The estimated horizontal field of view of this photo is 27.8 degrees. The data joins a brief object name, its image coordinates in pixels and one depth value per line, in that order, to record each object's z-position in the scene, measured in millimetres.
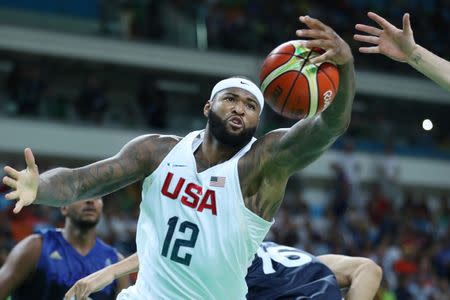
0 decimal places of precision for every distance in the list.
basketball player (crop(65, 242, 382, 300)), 6527
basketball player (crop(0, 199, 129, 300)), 7730
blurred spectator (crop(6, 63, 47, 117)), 17767
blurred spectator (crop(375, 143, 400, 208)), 20141
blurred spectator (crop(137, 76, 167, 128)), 19453
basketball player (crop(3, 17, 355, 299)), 5445
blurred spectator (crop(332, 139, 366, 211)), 17984
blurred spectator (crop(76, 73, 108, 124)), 18594
